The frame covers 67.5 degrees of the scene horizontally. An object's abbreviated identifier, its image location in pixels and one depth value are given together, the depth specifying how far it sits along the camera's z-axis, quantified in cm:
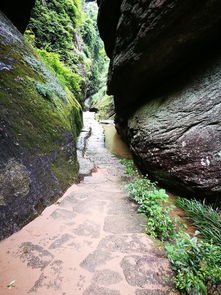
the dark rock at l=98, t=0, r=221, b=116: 355
